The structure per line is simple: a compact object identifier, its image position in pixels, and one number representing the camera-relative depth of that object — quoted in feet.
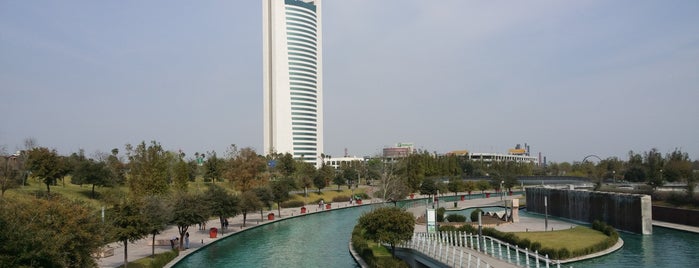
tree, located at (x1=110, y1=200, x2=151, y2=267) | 119.14
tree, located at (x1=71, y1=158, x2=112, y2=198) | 224.74
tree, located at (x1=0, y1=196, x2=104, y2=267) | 66.64
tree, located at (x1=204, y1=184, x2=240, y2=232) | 181.27
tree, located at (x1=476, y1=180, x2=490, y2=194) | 443.73
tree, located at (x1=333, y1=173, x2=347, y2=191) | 378.94
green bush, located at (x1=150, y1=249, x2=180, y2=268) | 122.31
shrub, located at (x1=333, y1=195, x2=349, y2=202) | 339.40
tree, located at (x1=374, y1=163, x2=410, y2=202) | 247.01
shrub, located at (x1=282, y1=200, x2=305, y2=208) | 295.05
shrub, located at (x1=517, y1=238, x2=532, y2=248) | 140.21
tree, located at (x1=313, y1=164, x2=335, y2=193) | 342.44
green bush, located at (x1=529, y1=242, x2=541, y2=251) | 134.22
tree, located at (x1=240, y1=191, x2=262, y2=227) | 203.68
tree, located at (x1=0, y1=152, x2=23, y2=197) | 186.67
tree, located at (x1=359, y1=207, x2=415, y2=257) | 119.34
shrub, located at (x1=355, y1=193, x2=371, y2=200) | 358.84
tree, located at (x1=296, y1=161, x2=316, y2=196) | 329.95
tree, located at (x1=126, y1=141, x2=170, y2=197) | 197.06
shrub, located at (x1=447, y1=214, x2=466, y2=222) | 205.05
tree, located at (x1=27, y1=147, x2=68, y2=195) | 211.74
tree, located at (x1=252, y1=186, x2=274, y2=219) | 235.81
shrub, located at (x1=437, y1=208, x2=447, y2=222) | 209.26
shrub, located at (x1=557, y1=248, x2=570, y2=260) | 129.08
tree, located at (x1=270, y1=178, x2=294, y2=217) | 249.34
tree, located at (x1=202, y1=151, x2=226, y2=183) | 330.95
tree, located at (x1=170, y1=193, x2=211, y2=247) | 146.10
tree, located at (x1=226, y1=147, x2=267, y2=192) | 281.74
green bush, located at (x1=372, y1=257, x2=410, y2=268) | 112.78
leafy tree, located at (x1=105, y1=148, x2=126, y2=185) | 255.76
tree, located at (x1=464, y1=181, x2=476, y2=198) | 415.27
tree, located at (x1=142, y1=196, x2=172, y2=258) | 128.80
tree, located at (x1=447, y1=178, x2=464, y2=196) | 379.55
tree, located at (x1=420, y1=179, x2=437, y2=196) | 289.53
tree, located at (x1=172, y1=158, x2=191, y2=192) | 240.73
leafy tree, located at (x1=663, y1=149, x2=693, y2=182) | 287.48
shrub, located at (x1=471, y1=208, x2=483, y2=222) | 209.15
